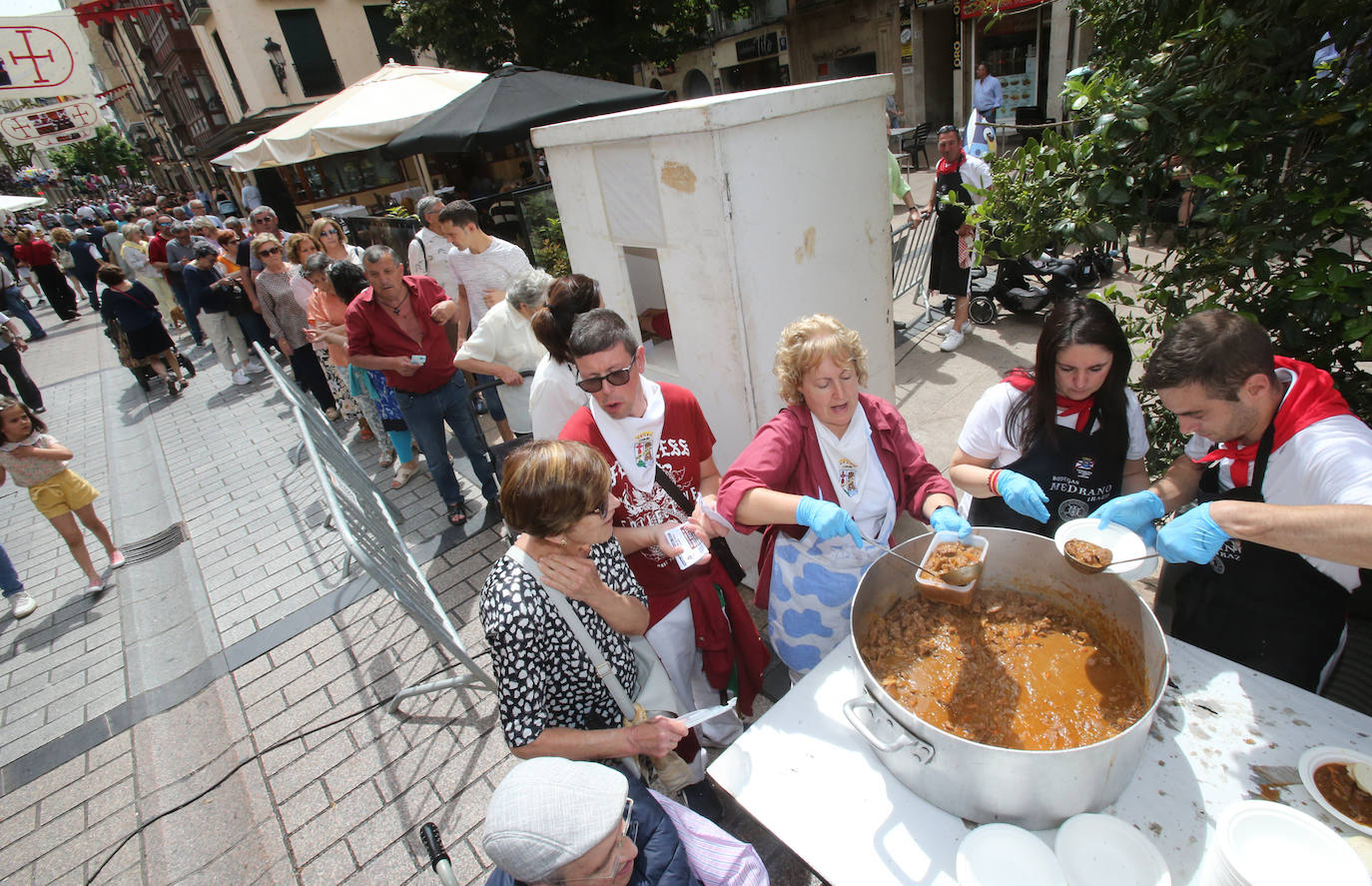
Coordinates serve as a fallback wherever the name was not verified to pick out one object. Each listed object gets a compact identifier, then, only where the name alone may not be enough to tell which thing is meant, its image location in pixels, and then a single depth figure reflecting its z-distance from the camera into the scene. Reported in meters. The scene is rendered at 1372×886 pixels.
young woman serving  2.16
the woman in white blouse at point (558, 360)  2.84
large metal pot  1.26
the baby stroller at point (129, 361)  8.81
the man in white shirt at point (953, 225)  6.23
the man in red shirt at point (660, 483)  2.33
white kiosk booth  2.68
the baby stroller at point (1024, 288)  6.59
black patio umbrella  6.91
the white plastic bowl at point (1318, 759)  1.36
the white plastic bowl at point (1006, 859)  1.24
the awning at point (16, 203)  15.59
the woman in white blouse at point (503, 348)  3.98
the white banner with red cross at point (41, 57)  17.92
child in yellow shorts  4.41
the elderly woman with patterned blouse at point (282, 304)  6.29
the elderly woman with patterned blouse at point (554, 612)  1.75
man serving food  1.63
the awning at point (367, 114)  8.55
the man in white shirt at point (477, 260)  4.95
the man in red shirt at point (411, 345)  4.20
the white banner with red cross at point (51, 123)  19.70
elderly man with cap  1.31
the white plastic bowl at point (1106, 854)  1.21
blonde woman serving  2.12
